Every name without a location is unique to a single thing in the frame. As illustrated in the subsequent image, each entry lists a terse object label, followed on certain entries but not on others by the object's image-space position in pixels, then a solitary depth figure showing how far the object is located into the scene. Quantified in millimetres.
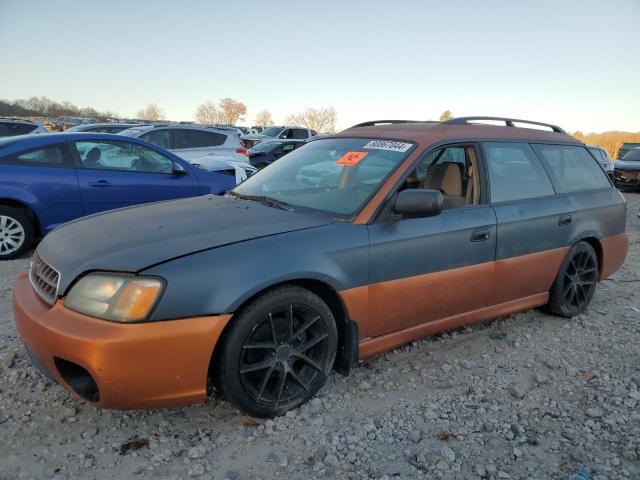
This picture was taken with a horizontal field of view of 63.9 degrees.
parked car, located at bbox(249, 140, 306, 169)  16391
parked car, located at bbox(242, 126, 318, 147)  22797
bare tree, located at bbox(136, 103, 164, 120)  90562
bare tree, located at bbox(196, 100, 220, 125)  82125
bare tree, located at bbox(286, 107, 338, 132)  74312
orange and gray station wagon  2367
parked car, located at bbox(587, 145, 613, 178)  17478
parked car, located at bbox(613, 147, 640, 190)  16448
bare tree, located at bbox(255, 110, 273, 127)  88188
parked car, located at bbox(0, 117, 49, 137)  13991
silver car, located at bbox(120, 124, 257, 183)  10898
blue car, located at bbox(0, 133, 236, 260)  5754
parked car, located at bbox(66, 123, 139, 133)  14664
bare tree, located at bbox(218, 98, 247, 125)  85119
